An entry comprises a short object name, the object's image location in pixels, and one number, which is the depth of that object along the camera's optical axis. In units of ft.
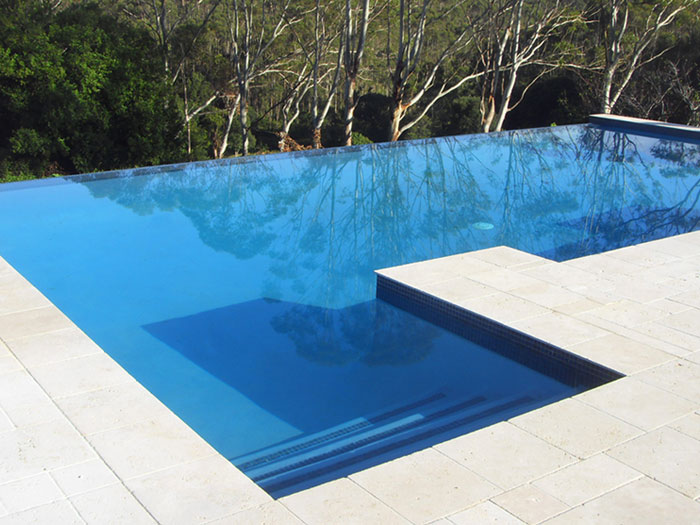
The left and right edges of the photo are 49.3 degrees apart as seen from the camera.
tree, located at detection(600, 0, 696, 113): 44.75
